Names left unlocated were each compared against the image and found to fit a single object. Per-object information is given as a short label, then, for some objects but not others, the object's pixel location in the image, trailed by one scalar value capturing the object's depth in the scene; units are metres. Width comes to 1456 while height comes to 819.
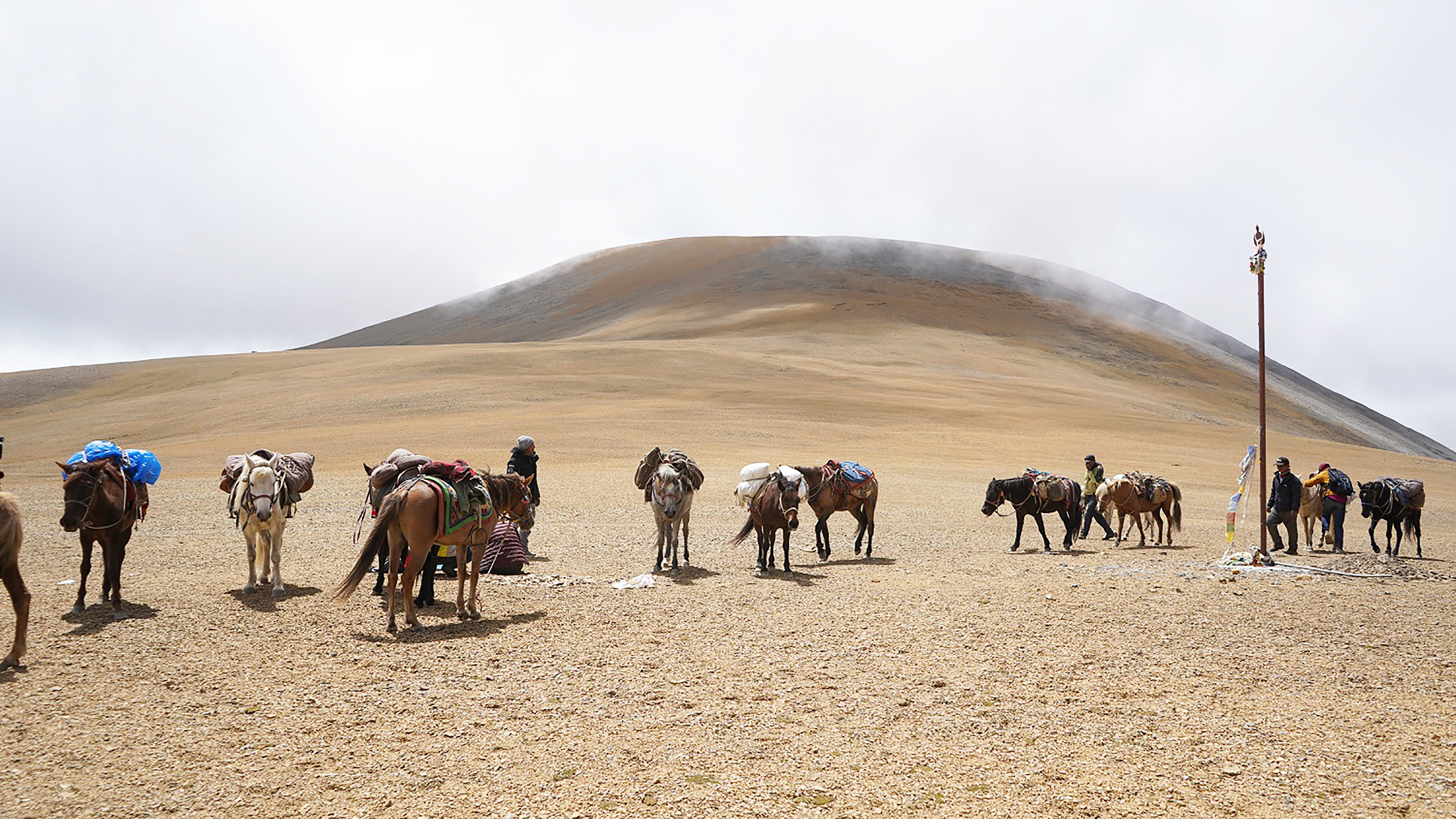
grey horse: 14.32
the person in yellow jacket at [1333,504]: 18.00
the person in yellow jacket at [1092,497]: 20.39
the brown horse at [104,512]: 9.80
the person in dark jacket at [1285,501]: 16.92
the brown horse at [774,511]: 14.24
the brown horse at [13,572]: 7.86
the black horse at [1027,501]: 18.12
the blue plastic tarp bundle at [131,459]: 10.53
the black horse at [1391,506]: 17.45
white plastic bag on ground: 12.88
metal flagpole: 15.36
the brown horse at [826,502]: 16.56
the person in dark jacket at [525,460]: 15.38
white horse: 11.23
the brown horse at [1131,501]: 19.47
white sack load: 14.98
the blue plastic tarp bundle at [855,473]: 16.97
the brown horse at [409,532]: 9.64
